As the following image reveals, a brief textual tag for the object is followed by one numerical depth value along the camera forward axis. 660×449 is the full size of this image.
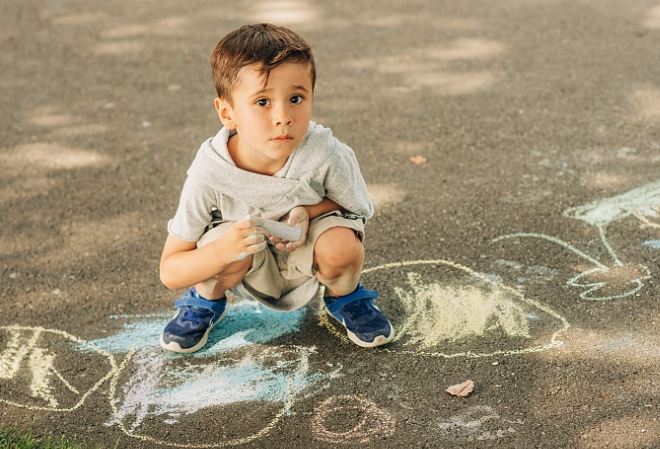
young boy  2.67
